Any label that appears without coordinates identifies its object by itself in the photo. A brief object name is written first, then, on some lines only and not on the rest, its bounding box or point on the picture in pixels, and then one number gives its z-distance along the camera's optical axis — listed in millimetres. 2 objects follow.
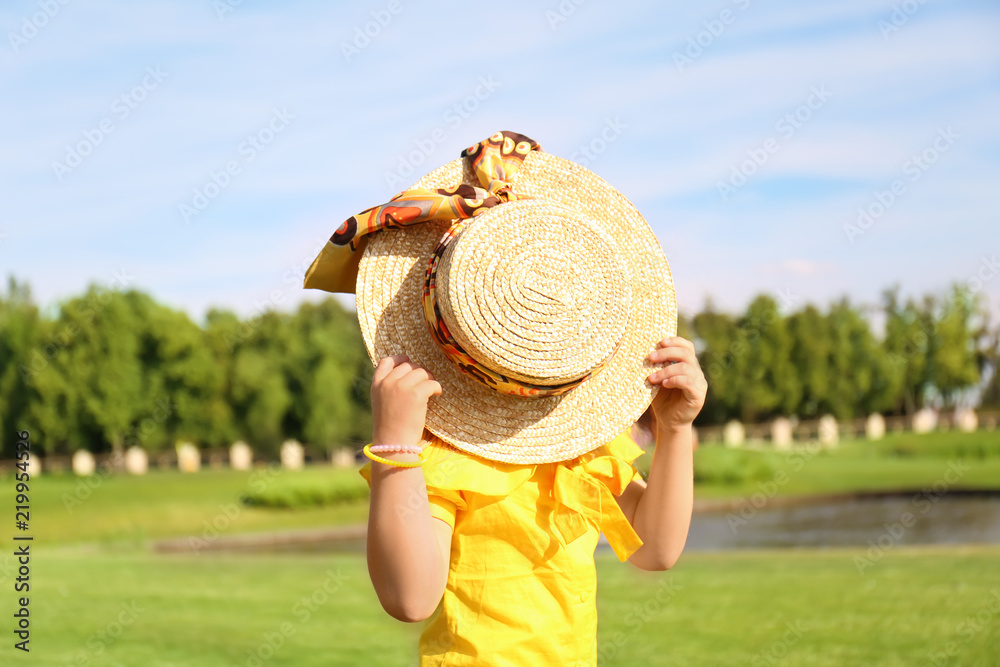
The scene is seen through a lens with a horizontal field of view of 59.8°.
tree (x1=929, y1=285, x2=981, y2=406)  37625
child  1984
